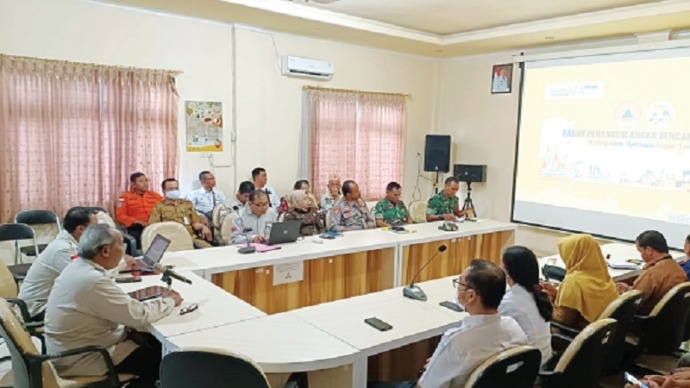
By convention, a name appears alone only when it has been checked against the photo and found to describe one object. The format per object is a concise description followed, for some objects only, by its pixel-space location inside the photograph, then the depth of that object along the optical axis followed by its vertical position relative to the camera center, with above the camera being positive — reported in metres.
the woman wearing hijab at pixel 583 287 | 2.73 -0.72
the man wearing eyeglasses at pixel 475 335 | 1.86 -0.70
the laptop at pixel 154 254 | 3.10 -0.71
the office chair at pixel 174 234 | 4.18 -0.78
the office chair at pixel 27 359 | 2.07 -0.94
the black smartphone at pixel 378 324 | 2.39 -0.85
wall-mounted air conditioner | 6.52 +1.04
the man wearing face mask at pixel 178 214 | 5.25 -0.77
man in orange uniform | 5.26 -0.71
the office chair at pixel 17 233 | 4.35 -0.86
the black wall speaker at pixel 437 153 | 7.77 -0.04
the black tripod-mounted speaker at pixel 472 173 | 7.59 -0.32
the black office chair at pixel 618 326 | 2.54 -0.89
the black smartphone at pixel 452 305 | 2.73 -0.86
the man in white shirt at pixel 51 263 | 2.91 -0.73
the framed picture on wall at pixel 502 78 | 7.26 +1.09
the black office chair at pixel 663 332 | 2.84 -1.01
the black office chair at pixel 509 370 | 1.74 -0.77
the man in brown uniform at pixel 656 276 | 3.13 -0.74
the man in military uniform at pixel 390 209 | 5.61 -0.68
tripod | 7.68 -0.74
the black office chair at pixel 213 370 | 1.73 -0.79
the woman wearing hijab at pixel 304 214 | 5.20 -0.71
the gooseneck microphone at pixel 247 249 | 3.82 -0.81
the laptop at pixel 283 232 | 4.06 -0.71
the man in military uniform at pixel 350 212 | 5.37 -0.70
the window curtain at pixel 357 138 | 6.89 +0.14
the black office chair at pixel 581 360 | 2.13 -0.88
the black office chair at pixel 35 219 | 4.67 -0.78
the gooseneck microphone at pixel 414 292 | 2.88 -0.83
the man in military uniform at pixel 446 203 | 6.03 -0.64
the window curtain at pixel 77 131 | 4.75 +0.07
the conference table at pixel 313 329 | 2.12 -0.86
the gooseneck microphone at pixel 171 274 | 2.77 -0.74
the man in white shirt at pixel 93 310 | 2.26 -0.78
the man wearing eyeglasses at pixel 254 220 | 4.43 -0.69
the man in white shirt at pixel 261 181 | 6.12 -0.45
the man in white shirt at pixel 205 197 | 5.84 -0.64
